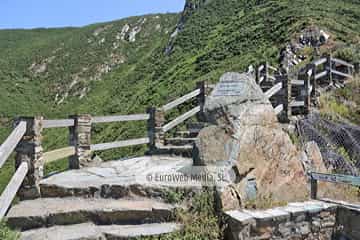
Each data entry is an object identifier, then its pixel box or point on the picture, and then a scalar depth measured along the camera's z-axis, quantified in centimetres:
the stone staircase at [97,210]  450
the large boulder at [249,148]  502
